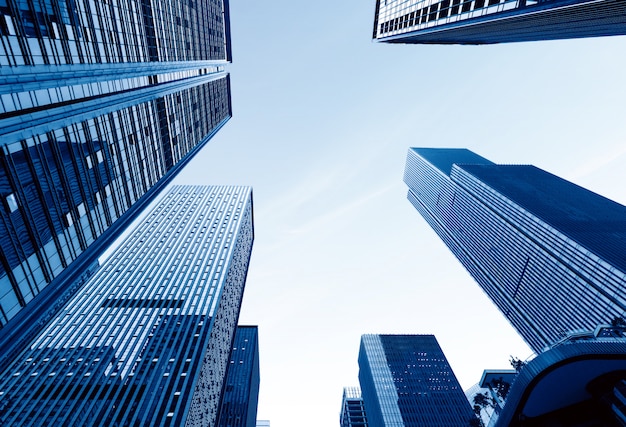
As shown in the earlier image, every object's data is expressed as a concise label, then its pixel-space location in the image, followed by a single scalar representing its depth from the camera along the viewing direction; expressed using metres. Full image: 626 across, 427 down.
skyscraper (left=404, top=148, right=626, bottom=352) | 81.12
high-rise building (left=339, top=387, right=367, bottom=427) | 169.60
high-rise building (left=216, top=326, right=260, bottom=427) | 137.75
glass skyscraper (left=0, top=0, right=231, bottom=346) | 29.23
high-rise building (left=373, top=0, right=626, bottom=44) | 33.66
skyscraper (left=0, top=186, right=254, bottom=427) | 63.00
